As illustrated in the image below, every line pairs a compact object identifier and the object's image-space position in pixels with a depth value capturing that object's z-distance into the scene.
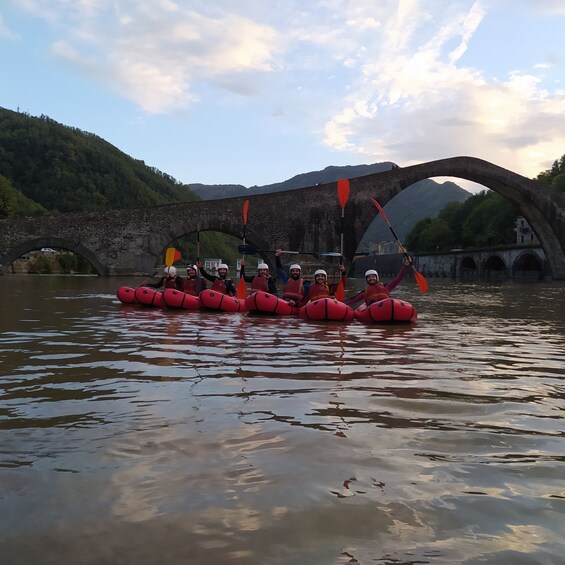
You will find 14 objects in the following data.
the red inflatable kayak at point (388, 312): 10.19
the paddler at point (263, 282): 12.60
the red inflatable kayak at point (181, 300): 12.89
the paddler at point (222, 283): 13.27
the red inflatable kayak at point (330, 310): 10.41
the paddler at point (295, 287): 12.27
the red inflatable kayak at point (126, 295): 14.40
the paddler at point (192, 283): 14.03
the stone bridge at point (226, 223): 35.88
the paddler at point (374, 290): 11.03
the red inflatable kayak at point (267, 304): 11.47
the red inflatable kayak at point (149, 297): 13.79
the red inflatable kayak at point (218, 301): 12.35
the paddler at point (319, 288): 11.45
